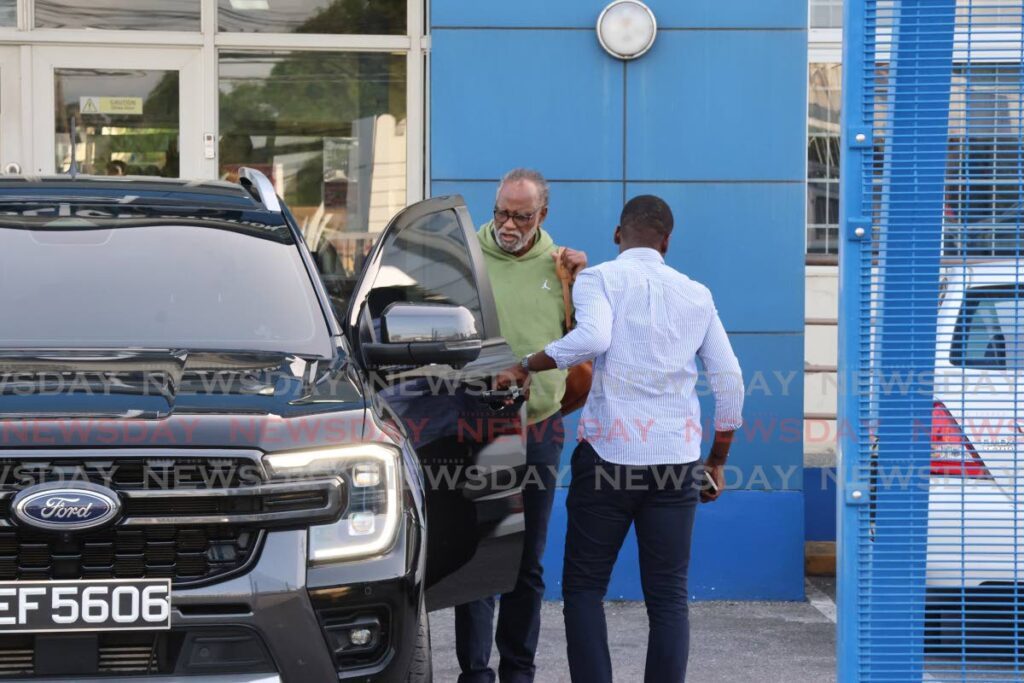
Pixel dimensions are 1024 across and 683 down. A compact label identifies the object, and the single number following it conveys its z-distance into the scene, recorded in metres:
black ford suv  3.11
